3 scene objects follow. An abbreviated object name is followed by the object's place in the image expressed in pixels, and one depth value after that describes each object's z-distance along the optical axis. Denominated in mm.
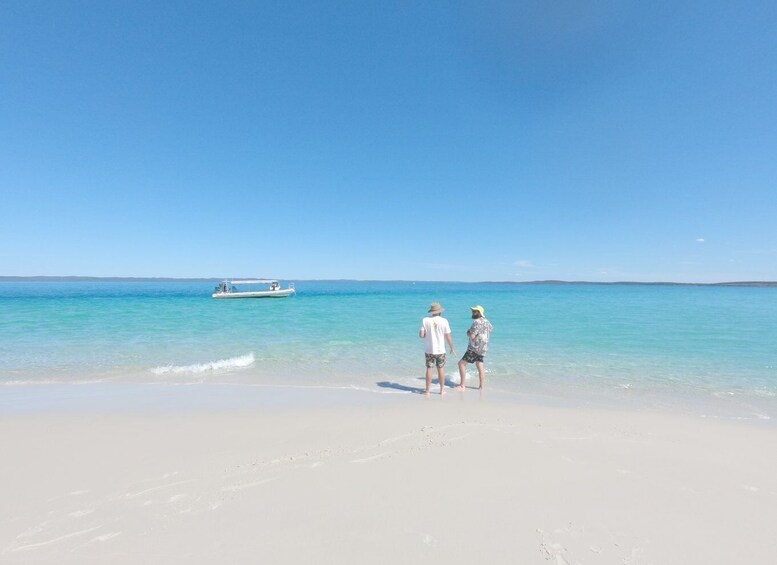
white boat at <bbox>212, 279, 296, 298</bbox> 49875
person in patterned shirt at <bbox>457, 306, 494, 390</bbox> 7414
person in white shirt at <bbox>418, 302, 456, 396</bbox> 7020
